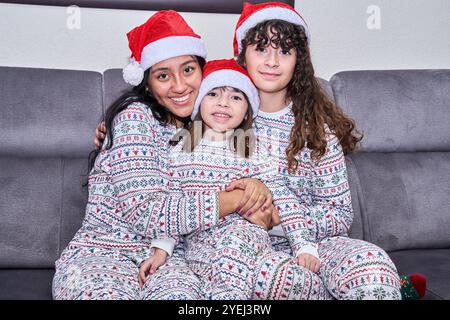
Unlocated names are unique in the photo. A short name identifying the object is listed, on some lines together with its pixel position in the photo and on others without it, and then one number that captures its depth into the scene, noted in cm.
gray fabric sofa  187
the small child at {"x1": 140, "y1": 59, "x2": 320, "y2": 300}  159
